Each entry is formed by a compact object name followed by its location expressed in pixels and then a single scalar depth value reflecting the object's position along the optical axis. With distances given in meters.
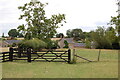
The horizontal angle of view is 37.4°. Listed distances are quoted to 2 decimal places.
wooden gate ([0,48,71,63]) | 15.48
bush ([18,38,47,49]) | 23.75
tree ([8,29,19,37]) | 121.16
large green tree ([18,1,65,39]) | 33.73
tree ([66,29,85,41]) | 119.62
